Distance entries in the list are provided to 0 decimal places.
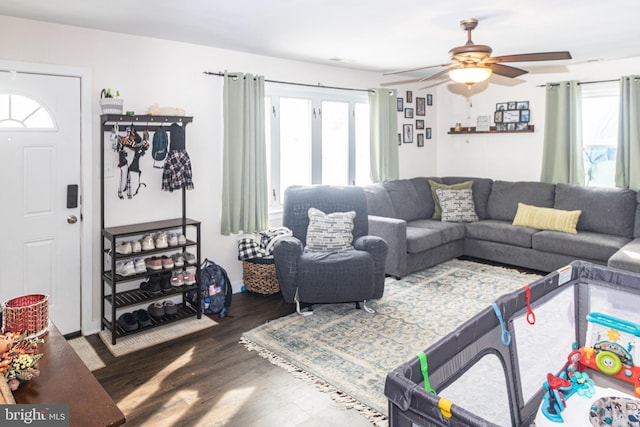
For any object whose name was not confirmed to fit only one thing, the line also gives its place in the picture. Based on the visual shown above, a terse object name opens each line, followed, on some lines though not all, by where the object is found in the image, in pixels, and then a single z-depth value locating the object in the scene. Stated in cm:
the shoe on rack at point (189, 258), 364
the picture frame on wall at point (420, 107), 623
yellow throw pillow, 479
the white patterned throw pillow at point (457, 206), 552
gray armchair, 361
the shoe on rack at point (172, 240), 353
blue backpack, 379
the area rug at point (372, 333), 273
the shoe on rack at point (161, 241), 346
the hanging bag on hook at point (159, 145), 364
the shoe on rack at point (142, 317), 348
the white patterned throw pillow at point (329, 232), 398
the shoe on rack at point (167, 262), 350
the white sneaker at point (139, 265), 338
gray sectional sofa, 458
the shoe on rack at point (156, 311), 358
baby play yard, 108
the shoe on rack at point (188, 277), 363
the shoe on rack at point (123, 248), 330
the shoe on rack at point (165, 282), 355
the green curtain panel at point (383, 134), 547
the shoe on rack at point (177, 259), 358
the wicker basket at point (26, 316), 164
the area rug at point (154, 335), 321
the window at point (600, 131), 502
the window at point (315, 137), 466
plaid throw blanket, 422
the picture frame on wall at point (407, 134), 608
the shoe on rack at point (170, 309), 361
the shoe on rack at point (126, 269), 334
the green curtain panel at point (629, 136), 464
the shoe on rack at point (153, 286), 351
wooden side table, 122
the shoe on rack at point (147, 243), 341
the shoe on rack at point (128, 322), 336
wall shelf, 558
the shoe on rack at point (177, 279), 358
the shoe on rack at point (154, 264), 345
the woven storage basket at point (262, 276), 420
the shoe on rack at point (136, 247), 335
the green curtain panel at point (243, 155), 410
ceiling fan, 282
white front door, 306
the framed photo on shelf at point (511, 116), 570
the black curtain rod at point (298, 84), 401
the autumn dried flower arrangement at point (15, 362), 129
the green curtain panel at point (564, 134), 510
